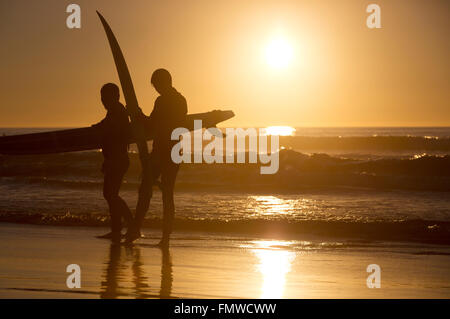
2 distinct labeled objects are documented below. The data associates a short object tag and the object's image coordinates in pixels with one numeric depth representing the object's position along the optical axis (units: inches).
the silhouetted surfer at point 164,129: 565.0
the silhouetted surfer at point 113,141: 574.9
